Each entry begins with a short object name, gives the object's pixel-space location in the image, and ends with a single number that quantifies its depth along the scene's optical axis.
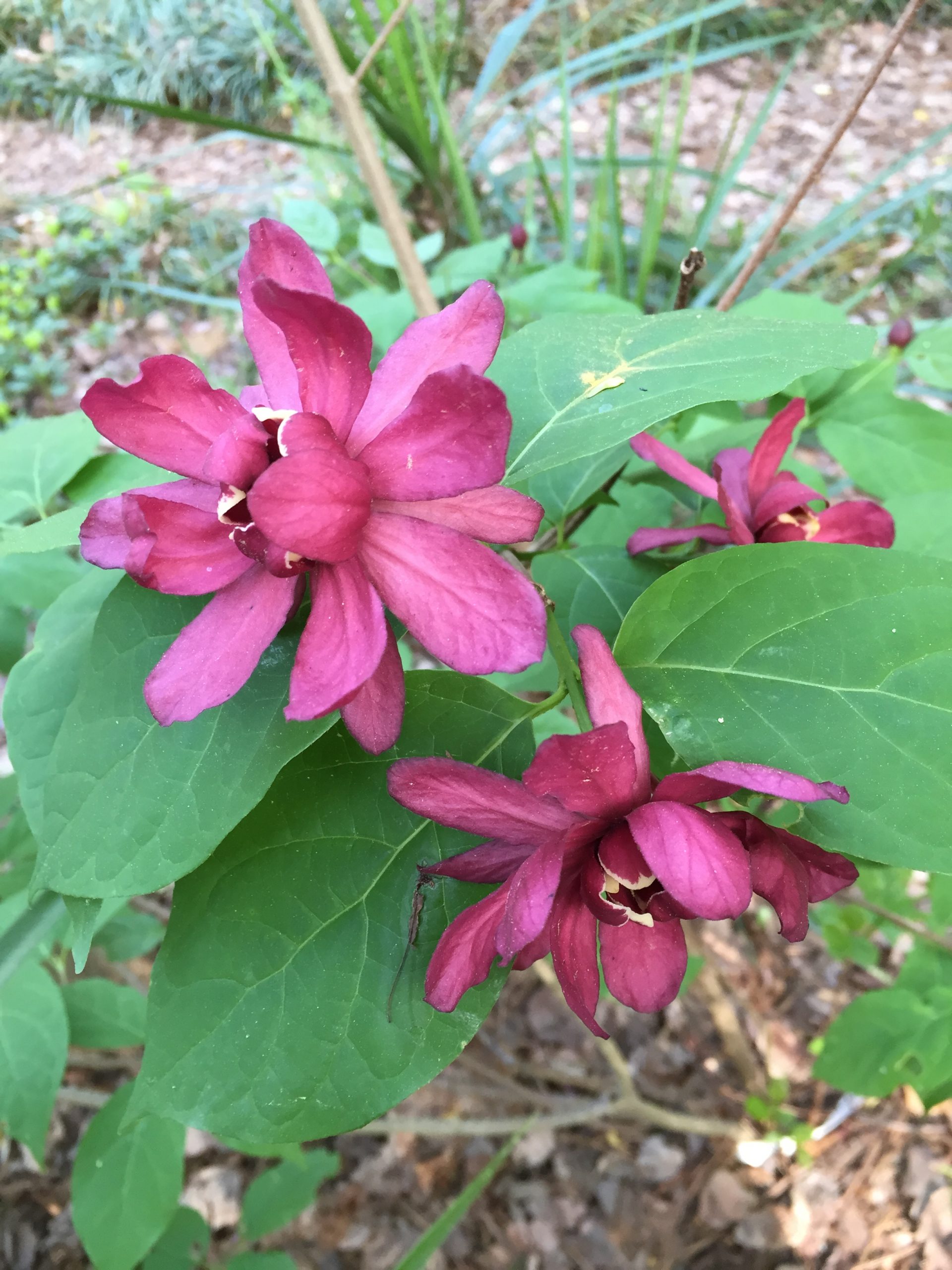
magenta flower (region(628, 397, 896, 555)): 0.23
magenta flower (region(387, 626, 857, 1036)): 0.16
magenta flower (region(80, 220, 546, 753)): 0.15
